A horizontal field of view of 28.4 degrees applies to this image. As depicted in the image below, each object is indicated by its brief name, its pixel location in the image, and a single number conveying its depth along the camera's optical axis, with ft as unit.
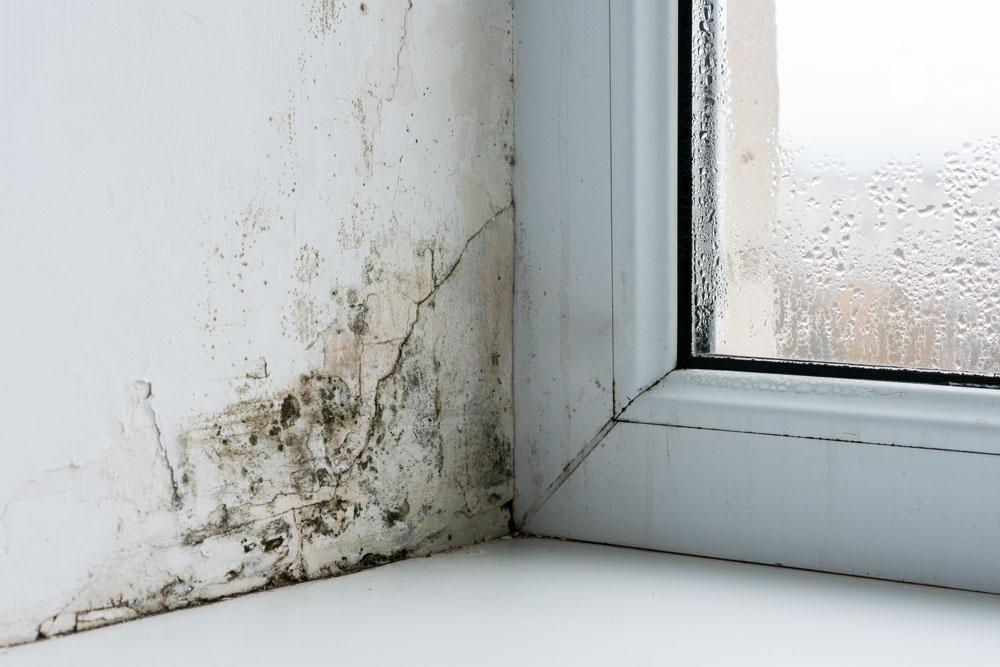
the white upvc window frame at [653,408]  2.26
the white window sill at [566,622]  2.09
